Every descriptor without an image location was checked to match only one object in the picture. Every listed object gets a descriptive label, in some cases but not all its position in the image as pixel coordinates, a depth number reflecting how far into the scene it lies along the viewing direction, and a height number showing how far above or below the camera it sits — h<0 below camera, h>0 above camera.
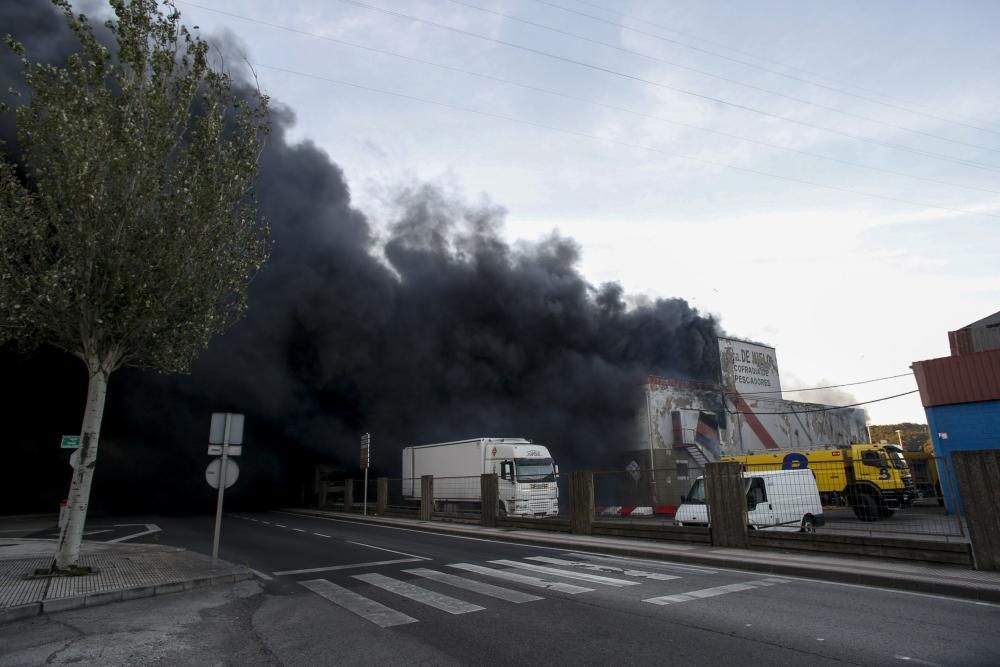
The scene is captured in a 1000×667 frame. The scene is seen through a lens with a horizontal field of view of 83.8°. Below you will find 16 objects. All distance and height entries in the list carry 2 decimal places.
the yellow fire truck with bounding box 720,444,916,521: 18.03 +0.10
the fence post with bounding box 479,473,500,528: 17.69 -0.62
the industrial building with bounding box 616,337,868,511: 32.47 +3.28
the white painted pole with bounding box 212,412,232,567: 9.76 +0.22
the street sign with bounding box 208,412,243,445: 10.09 +1.00
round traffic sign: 9.85 +0.22
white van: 12.18 -0.69
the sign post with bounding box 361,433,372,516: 23.47 +1.32
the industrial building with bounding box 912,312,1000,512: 20.19 +2.45
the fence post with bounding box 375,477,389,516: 24.22 -0.64
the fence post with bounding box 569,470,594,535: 14.29 -0.68
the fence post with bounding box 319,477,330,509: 30.92 -0.41
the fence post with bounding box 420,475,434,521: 20.56 -0.65
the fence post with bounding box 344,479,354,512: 27.17 -0.63
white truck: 19.44 +0.18
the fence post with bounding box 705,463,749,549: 10.81 -0.62
